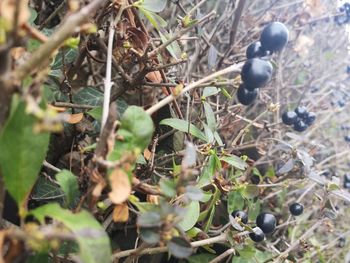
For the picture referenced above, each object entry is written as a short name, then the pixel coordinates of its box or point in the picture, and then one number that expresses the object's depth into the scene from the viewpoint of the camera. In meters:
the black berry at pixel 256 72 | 0.07
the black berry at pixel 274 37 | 0.08
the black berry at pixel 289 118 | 0.15
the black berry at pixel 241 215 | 0.11
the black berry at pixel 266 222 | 0.12
